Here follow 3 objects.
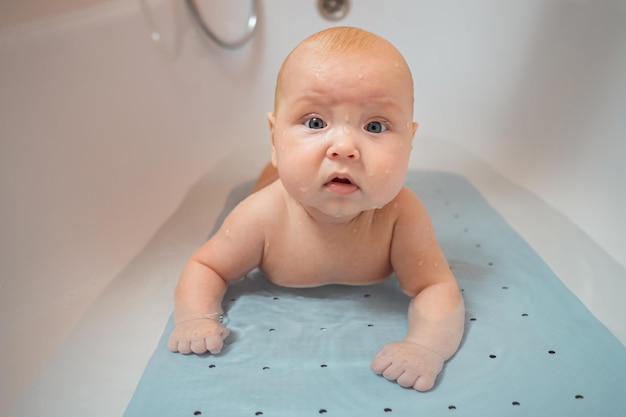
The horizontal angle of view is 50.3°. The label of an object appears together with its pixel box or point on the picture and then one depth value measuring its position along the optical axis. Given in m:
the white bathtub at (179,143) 0.92
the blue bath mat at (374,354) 0.75
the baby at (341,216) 0.75
